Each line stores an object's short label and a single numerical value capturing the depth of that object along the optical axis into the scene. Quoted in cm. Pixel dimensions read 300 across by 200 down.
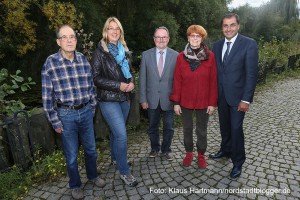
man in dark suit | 339
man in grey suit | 381
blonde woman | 326
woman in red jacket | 352
